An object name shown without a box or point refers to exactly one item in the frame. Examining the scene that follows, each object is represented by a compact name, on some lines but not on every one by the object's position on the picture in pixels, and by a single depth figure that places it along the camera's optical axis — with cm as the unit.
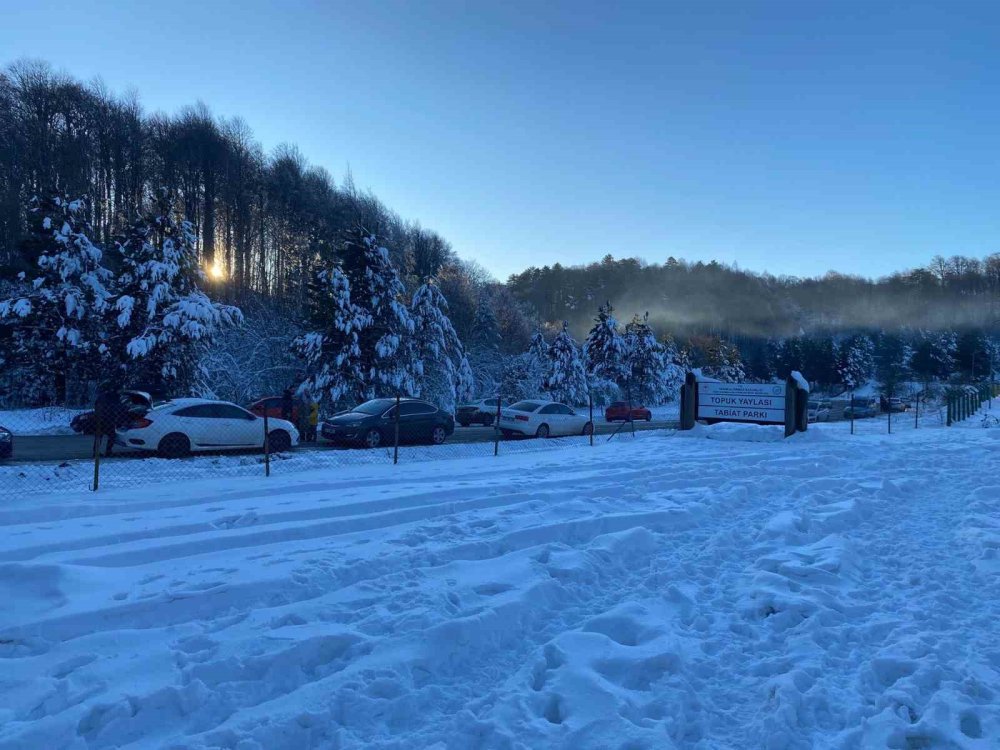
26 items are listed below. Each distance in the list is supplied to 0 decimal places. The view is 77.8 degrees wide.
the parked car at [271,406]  2186
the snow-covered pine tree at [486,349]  4863
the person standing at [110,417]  1338
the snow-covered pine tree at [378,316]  2842
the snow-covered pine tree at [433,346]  3244
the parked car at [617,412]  4012
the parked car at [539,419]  2216
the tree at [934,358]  9094
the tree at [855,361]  8912
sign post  1838
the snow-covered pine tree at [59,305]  2548
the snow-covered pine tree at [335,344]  2777
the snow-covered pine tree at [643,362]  5609
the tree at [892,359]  9338
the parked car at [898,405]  5267
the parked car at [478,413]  3136
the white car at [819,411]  4052
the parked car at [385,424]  1684
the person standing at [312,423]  1869
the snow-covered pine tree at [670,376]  6091
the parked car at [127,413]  1382
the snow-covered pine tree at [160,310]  2361
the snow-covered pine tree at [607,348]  5353
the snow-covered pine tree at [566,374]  4922
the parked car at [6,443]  1285
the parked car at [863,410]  4434
